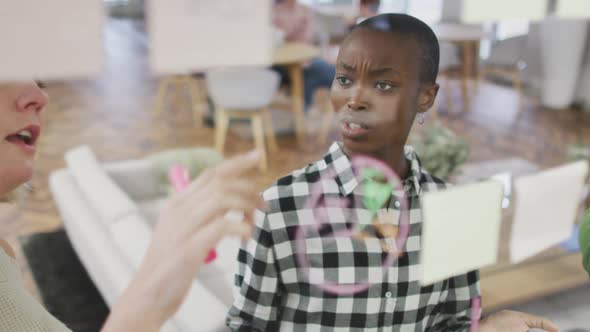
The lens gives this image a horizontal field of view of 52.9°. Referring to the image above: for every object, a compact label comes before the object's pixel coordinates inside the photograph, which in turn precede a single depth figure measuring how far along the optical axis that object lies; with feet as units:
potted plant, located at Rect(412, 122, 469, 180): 5.00
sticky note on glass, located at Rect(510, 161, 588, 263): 2.04
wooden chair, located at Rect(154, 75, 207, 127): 9.65
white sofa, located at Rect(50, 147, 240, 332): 3.57
